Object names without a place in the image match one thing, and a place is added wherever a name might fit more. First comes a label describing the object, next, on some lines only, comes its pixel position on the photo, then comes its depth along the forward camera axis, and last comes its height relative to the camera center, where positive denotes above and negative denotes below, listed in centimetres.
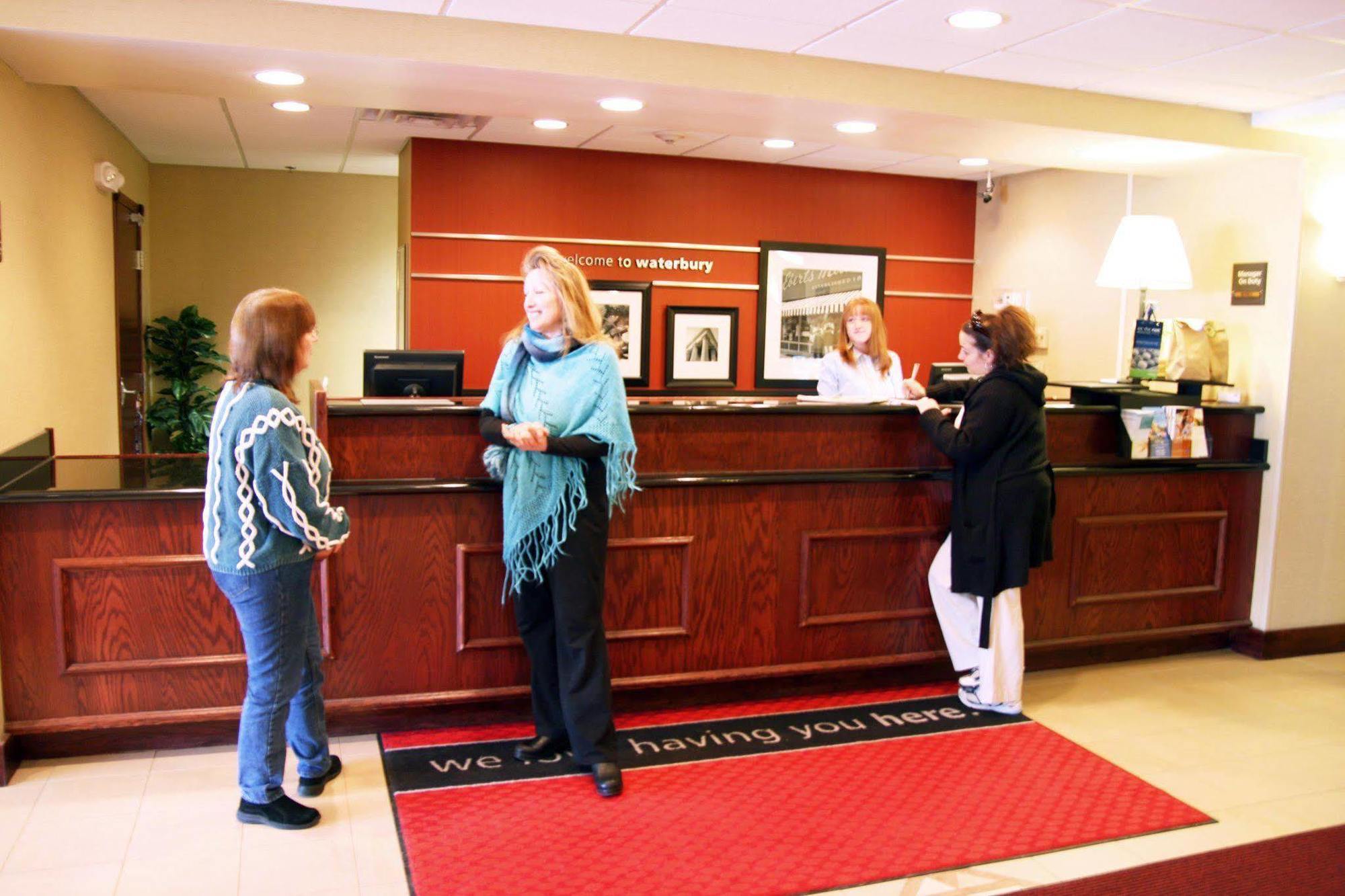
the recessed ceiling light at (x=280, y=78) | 358 +85
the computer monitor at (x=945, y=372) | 558 -11
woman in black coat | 383 -48
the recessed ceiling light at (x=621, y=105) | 405 +90
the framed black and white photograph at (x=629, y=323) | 661 +11
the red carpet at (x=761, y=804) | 286 -137
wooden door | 626 +1
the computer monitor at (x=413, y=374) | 430 -16
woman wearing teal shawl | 323 -39
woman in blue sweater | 276 -48
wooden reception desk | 337 -81
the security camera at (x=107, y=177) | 548 +77
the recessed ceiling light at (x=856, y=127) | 439 +90
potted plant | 710 -31
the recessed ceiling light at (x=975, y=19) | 337 +105
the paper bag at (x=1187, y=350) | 490 +4
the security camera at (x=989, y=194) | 681 +101
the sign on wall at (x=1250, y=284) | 486 +34
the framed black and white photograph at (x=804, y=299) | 696 +31
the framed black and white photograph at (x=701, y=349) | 676 -3
